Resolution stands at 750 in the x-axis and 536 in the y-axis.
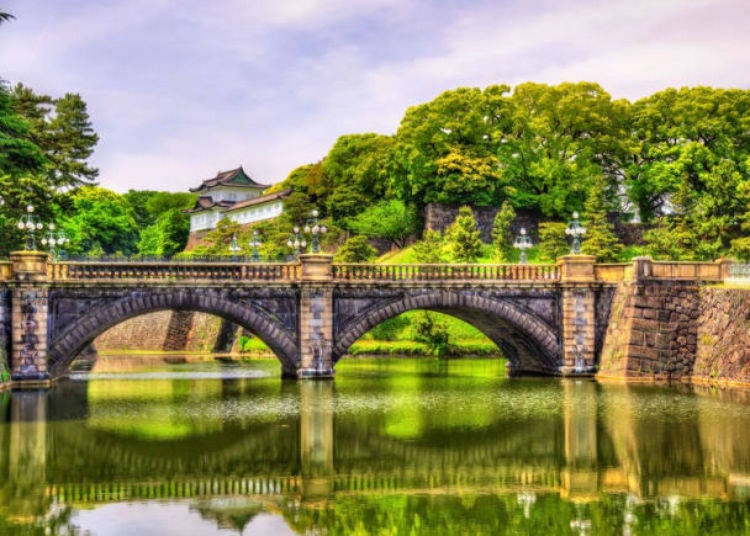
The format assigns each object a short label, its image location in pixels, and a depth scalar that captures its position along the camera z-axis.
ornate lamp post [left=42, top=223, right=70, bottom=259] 42.41
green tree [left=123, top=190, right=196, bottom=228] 142.62
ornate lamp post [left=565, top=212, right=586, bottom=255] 44.12
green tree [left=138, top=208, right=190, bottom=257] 116.00
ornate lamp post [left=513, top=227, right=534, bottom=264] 48.72
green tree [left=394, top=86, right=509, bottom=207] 73.56
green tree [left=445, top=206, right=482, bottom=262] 66.38
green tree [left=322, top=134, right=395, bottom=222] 85.69
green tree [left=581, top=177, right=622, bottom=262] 65.12
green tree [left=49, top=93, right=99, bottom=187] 81.19
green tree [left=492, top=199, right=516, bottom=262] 69.88
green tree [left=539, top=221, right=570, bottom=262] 68.00
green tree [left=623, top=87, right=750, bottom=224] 72.06
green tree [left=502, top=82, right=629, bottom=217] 74.12
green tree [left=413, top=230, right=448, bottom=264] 65.62
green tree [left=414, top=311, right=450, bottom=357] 61.16
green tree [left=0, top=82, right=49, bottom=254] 45.28
